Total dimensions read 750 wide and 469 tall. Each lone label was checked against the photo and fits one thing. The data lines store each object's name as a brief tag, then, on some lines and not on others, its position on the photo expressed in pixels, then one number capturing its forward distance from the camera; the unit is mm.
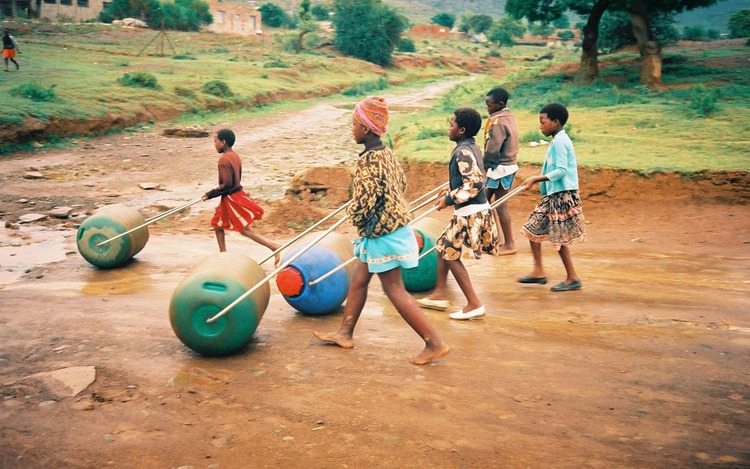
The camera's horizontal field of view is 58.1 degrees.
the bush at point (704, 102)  14688
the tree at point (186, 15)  55031
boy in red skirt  8055
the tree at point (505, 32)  81250
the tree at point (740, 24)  49375
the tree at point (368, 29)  50344
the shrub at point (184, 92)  23934
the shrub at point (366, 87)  34719
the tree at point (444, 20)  98250
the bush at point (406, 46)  62344
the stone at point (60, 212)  10789
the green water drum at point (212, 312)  4930
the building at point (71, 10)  50531
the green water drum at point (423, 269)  7021
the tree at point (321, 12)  91625
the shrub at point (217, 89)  25094
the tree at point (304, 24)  52184
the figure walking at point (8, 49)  23336
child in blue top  6547
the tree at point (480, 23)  92000
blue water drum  5945
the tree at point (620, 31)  41166
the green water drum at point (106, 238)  7910
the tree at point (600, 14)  21203
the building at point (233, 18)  63562
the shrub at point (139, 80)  22734
